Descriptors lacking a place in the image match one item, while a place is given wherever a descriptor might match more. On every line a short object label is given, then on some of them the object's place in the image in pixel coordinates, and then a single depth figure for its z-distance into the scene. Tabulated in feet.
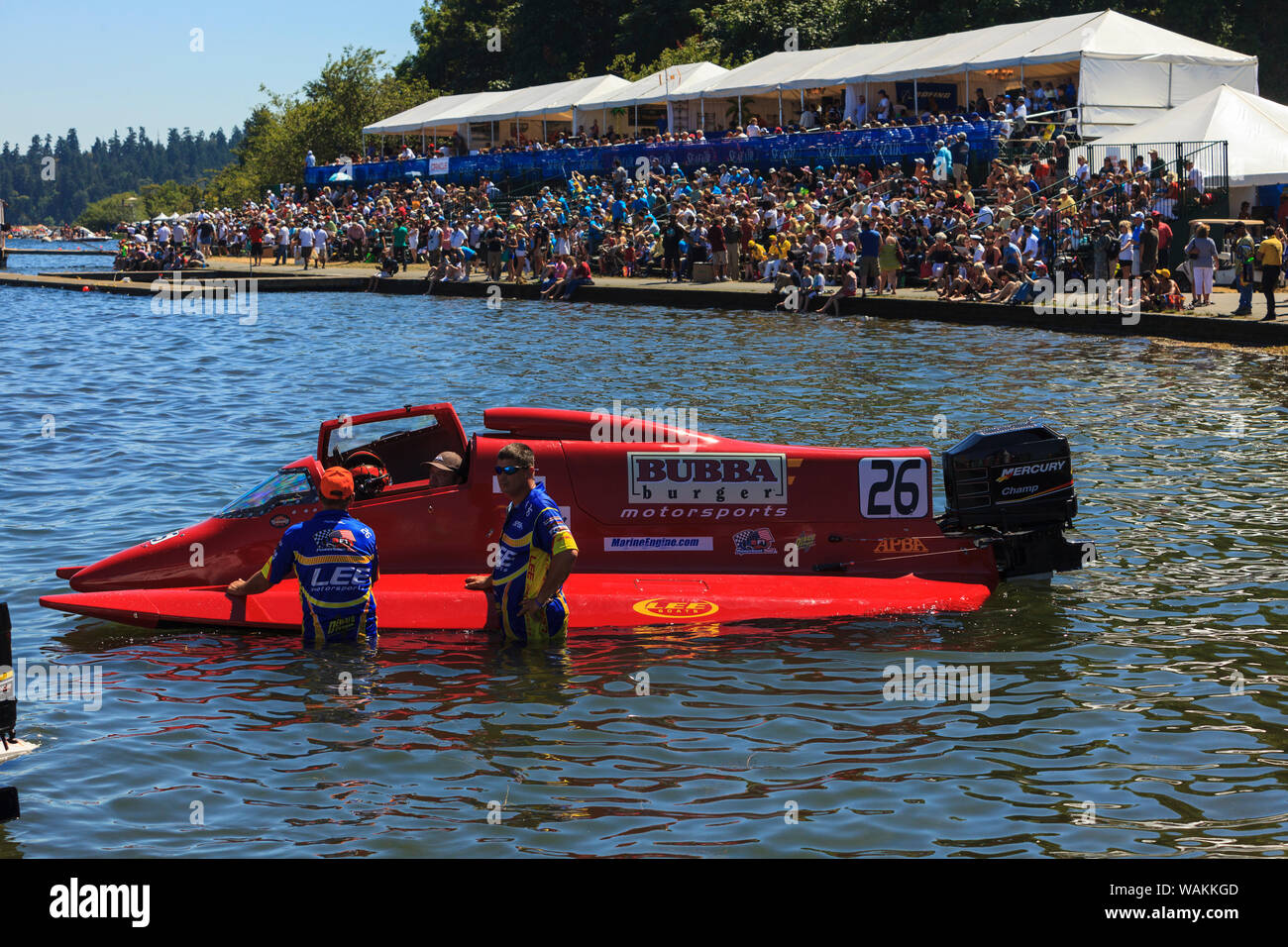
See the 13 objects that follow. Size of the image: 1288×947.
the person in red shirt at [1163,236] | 93.86
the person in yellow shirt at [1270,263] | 85.20
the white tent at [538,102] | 187.42
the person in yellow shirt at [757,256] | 127.54
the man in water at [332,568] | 32.14
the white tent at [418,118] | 216.33
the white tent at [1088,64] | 121.70
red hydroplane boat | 37.93
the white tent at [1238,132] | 99.86
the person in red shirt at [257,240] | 179.83
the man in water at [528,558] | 31.94
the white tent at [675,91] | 168.83
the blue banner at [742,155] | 126.21
